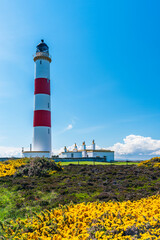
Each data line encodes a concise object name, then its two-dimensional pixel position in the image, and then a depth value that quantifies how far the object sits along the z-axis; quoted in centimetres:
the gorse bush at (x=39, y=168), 1639
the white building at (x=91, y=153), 4178
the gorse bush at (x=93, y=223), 516
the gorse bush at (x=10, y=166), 1675
